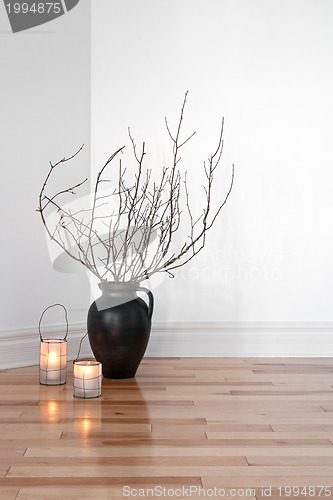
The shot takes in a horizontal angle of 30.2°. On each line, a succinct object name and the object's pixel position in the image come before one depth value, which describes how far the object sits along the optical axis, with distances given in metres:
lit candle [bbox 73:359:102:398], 2.60
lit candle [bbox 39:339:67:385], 2.84
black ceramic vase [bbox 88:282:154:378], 2.94
